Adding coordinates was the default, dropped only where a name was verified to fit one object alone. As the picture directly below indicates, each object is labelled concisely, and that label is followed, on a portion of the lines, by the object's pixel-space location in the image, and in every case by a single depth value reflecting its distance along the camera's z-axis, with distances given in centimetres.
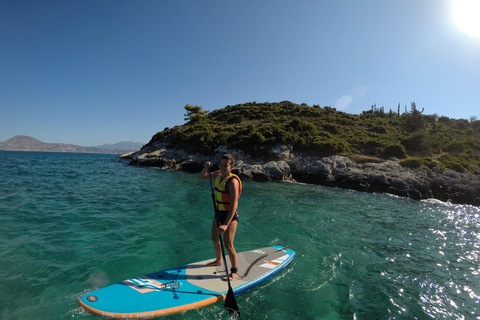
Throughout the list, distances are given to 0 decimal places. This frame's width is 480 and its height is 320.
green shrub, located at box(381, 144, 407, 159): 2572
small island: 2016
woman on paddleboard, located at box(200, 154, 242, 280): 445
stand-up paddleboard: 363
